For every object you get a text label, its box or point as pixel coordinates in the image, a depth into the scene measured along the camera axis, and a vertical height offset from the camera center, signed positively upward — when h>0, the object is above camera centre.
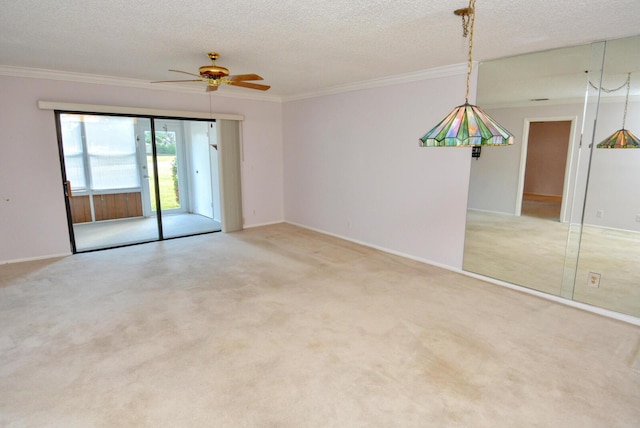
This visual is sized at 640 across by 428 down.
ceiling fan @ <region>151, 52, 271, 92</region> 3.17 +0.84
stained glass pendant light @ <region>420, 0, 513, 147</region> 1.51 +0.15
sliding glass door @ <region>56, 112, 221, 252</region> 6.25 -0.27
